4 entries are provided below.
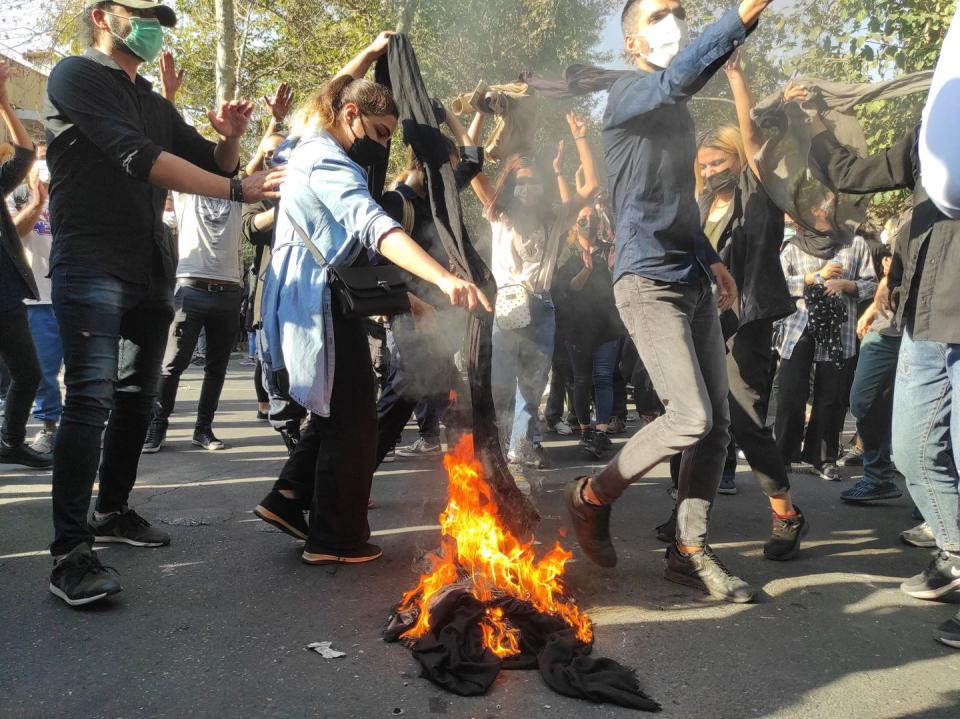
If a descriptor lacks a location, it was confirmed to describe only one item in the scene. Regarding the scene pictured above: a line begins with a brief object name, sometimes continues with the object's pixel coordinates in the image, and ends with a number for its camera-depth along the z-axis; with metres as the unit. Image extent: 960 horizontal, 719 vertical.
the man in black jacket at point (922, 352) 3.20
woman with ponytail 3.11
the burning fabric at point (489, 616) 2.45
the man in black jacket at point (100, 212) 3.03
